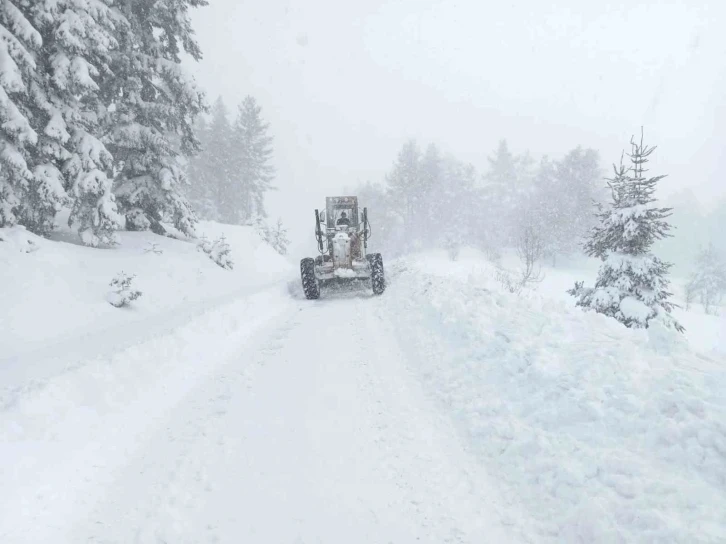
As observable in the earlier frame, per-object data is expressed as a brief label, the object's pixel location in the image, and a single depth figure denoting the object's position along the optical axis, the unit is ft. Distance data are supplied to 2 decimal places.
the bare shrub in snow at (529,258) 46.37
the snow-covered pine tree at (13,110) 26.81
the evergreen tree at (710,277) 102.99
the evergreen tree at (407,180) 150.10
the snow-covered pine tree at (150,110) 41.32
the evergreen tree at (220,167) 117.80
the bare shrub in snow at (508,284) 39.46
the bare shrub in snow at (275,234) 95.65
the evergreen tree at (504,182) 154.10
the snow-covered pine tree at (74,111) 30.78
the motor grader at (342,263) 38.47
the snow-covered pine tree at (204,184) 117.29
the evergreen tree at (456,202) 149.59
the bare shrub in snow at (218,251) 48.29
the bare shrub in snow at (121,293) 29.17
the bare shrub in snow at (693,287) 96.51
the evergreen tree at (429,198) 150.71
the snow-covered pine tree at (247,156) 121.49
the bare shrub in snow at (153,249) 39.40
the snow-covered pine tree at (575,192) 111.92
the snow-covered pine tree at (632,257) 30.40
